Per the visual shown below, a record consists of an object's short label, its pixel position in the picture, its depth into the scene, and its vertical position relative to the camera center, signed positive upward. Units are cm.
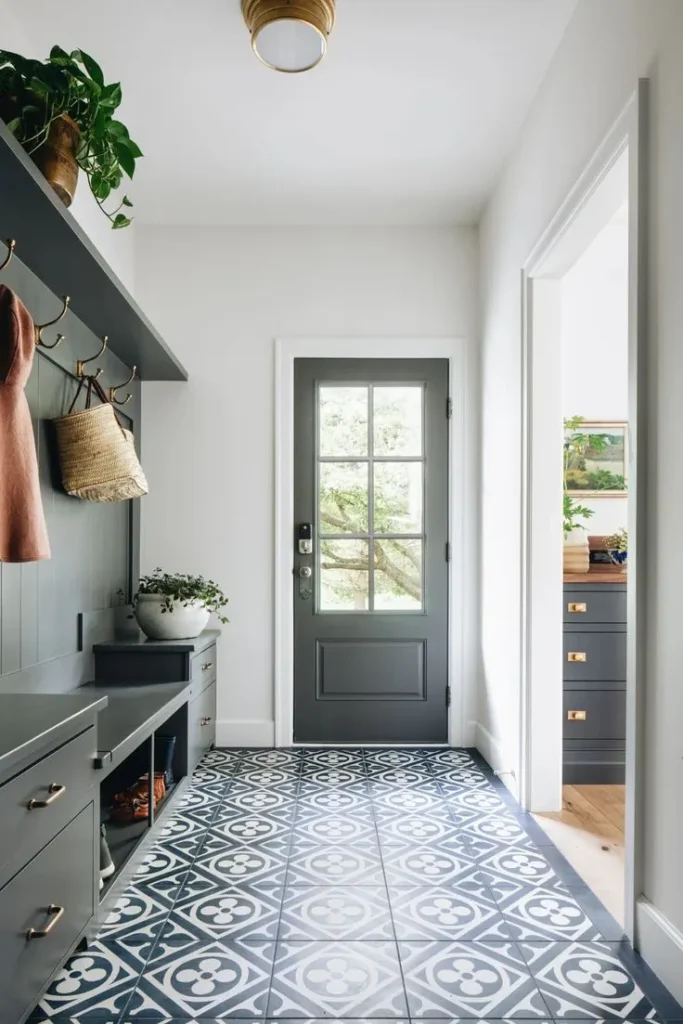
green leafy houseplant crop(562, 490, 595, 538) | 352 +1
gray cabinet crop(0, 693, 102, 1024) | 147 -70
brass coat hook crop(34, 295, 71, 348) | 244 +57
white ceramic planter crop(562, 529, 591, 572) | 342 -18
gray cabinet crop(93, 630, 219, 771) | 314 -61
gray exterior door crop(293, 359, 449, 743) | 395 -18
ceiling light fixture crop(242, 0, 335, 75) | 226 +146
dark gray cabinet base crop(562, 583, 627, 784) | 328 -73
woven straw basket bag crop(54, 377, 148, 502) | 267 +21
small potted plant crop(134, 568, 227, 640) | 331 -40
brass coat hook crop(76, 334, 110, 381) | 288 +55
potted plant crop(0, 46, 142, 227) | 190 +103
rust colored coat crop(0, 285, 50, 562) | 186 +16
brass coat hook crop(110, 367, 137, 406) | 327 +54
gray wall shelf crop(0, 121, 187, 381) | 178 +75
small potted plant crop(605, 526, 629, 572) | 353 -14
